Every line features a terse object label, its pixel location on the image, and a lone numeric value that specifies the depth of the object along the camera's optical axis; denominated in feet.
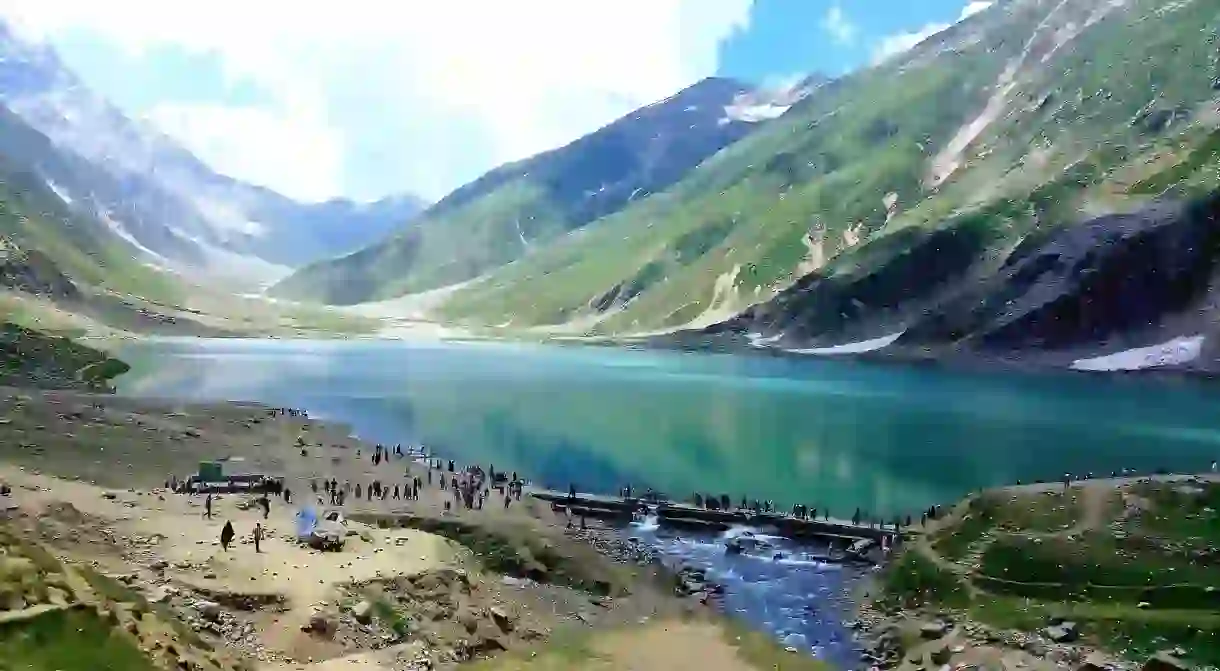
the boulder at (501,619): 124.36
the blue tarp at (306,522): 135.80
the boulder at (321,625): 102.45
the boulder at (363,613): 108.06
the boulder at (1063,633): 125.39
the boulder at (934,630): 134.21
